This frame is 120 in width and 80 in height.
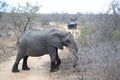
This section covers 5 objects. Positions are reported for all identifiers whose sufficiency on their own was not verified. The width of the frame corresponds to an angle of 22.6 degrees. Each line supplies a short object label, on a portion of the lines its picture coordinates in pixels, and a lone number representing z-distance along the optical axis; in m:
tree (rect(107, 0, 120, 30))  12.67
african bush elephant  11.74
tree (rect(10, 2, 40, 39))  20.89
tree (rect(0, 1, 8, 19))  21.84
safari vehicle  31.76
